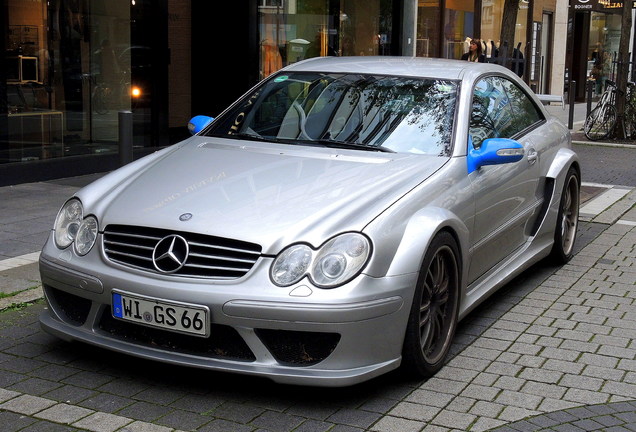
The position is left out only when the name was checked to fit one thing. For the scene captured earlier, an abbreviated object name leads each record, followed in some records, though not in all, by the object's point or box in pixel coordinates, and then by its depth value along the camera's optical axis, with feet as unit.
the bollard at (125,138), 20.95
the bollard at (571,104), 59.76
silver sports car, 13.73
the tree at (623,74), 56.90
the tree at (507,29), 37.40
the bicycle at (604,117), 57.26
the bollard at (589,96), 60.18
